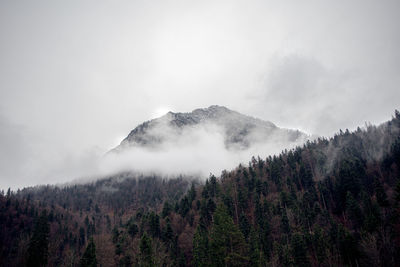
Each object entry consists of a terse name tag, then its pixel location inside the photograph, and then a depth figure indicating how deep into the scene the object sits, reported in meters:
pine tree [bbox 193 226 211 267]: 54.56
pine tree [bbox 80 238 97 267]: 47.97
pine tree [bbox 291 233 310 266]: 55.22
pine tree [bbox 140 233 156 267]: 45.32
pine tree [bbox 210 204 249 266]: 41.84
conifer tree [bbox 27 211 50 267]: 53.91
